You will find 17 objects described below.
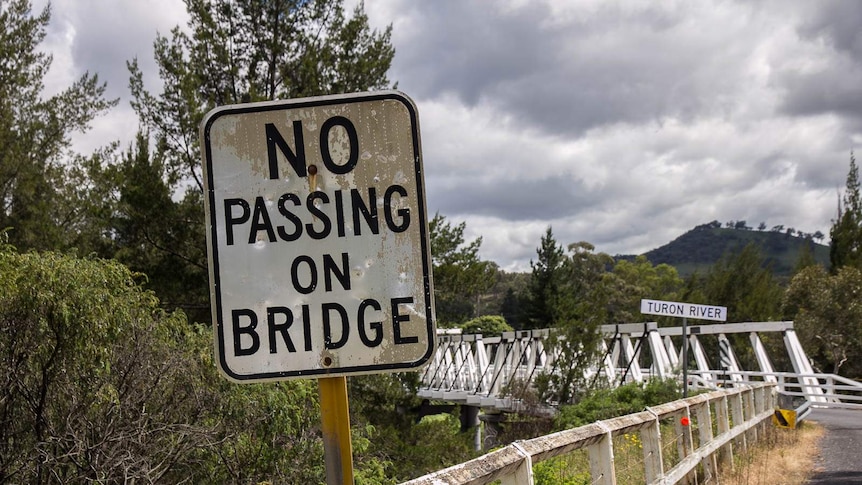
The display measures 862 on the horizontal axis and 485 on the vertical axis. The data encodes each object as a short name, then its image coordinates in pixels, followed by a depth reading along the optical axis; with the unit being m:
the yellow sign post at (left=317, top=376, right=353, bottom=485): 2.39
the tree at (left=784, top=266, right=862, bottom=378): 34.81
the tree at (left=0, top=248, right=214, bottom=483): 8.82
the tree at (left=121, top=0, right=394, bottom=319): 19.67
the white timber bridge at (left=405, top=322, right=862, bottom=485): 4.36
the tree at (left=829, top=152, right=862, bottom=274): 50.72
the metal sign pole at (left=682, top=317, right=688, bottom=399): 12.56
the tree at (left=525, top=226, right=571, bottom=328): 62.78
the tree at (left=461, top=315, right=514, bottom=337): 74.94
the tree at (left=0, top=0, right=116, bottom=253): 21.11
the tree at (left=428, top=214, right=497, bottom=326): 22.69
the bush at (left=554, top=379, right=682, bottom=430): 17.67
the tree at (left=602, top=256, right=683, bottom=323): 75.40
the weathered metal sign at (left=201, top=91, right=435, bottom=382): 2.32
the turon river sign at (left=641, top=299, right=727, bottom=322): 12.72
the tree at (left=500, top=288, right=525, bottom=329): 92.84
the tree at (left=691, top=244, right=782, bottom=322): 49.81
